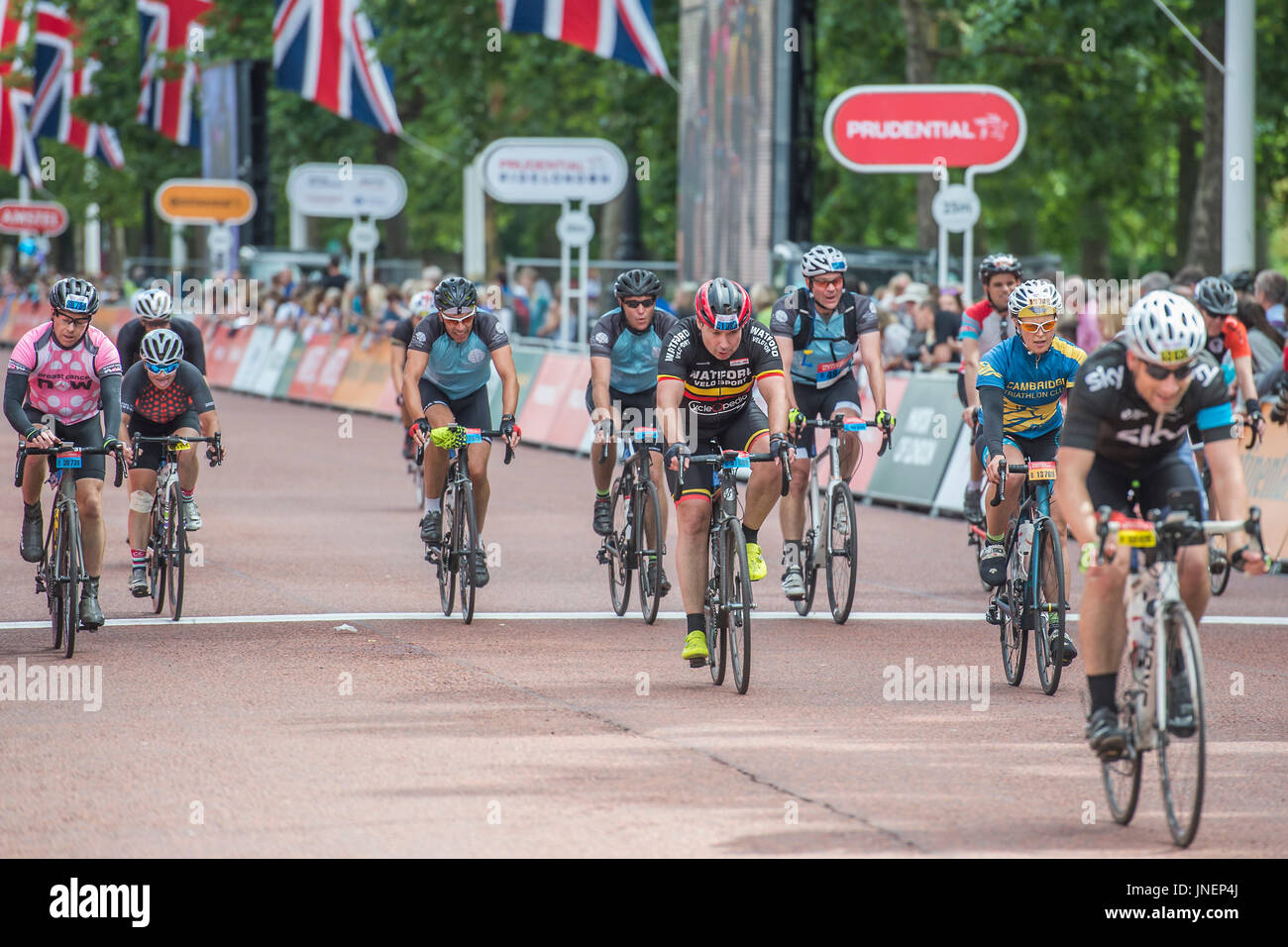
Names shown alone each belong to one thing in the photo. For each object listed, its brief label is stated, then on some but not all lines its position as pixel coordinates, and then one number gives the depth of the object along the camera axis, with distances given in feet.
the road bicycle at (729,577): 30.53
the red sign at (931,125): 69.82
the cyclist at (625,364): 39.86
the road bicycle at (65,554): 34.04
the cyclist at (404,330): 54.39
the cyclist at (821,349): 40.04
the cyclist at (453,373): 39.83
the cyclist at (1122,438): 22.58
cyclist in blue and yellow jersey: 31.73
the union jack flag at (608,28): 98.22
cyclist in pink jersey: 35.35
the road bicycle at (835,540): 38.83
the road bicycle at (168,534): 39.06
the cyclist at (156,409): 40.24
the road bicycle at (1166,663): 21.42
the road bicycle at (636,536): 38.40
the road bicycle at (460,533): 38.52
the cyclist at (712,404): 31.89
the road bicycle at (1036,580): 30.60
